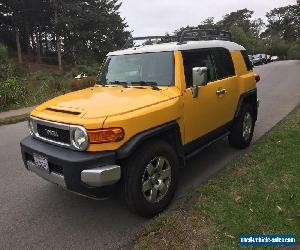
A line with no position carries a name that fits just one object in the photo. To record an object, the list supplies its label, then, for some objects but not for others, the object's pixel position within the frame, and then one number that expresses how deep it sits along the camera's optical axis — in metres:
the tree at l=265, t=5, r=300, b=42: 67.78
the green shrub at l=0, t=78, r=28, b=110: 9.54
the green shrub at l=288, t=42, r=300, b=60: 45.93
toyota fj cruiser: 2.72
